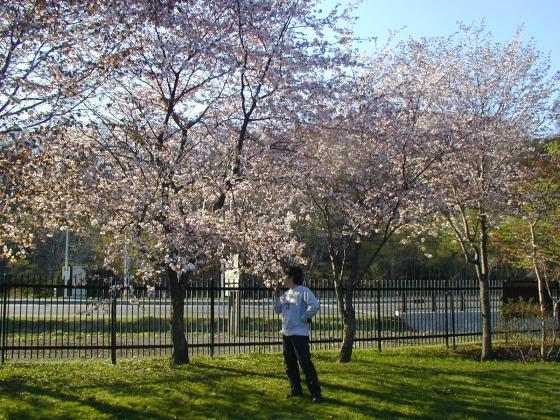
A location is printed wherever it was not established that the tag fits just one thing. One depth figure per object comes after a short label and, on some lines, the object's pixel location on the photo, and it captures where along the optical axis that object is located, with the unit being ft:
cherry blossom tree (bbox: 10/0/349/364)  28.91
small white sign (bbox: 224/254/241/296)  34.30
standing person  25.05
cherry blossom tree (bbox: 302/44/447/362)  35.94
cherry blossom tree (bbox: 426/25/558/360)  42.34
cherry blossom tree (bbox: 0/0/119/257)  25.85
